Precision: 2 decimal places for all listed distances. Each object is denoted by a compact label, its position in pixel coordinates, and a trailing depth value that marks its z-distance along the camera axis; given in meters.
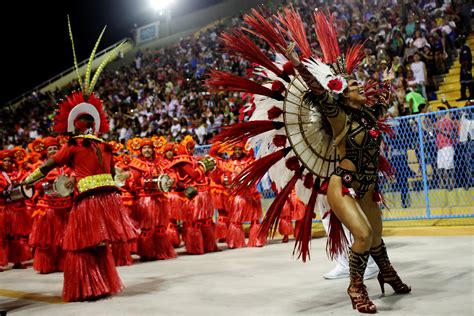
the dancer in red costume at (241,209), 8.94
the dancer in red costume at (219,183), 9.21
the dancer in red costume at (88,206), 5.21
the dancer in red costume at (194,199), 8.66
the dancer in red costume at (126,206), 8.06
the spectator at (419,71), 11.36
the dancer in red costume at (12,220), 8.58
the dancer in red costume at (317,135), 4.11
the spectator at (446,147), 8.27
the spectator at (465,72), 10.76
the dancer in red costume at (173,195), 8.70
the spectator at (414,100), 10.50
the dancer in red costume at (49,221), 7.54
